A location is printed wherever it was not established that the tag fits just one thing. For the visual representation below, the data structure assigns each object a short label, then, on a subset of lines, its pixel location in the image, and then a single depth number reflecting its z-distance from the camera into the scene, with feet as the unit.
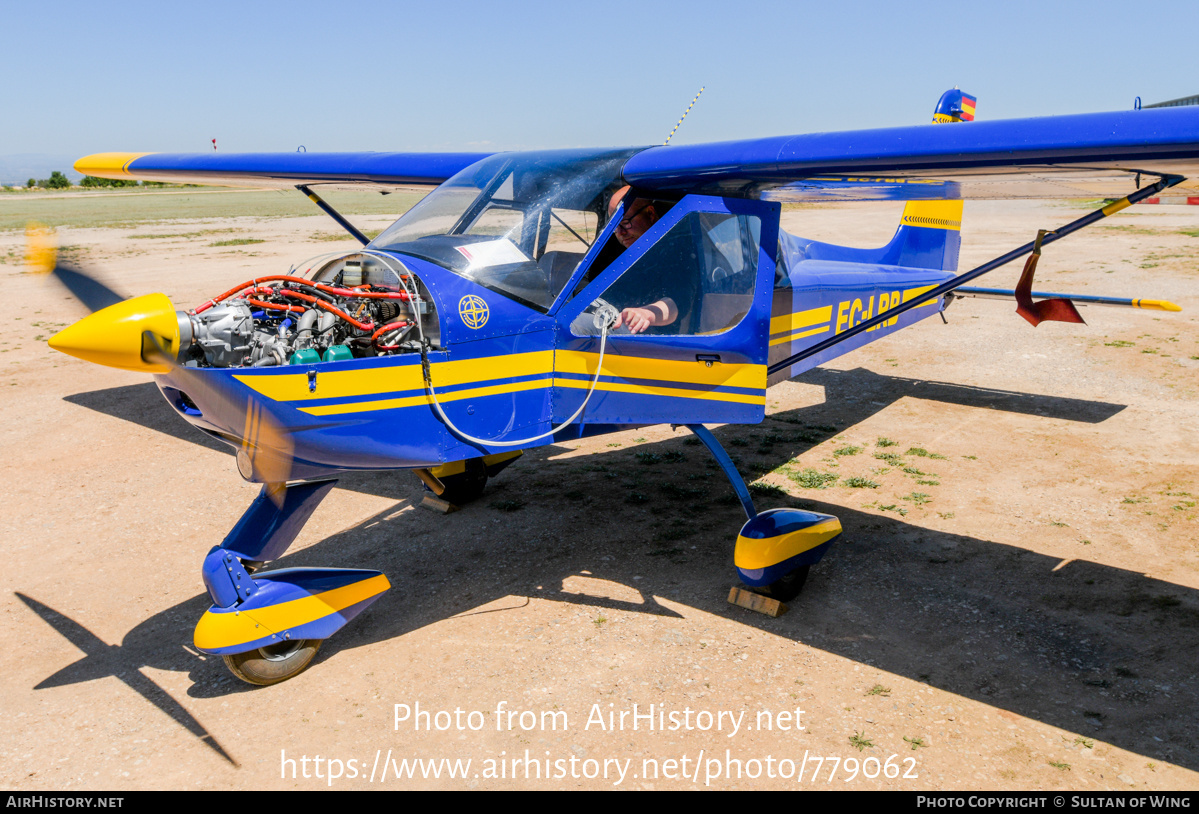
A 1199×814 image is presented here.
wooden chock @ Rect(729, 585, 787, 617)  16.15
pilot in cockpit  16.15
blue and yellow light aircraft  12.74
